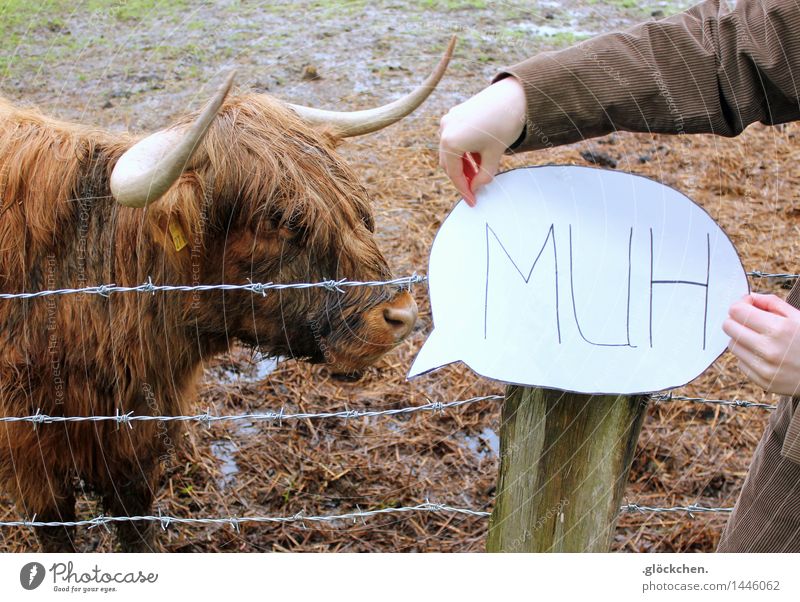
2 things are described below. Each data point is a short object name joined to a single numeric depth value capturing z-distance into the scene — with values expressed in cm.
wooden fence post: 191
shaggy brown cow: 269
